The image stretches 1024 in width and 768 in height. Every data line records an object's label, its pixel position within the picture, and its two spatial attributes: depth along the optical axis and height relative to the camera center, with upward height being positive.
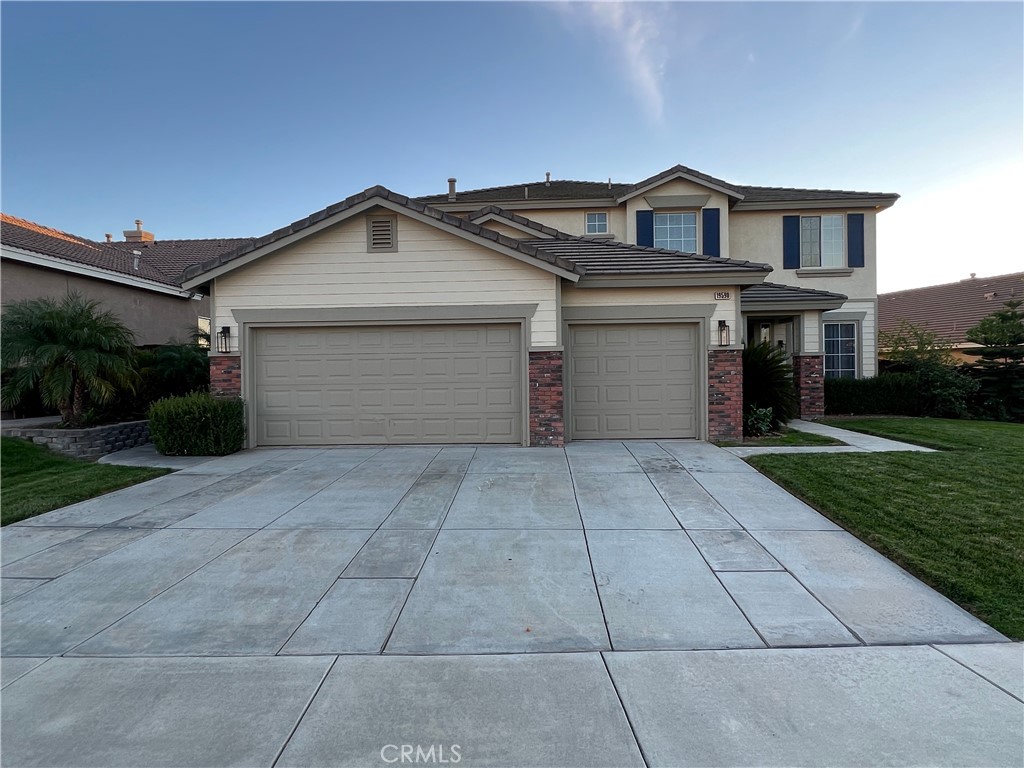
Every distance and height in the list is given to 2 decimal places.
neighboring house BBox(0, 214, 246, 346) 13.07 +2.68
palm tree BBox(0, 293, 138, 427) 9.56 +0.37
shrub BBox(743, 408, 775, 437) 11.22 -1.07
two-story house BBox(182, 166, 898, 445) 10.40 +0.74
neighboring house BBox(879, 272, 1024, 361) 24.20 +3.23
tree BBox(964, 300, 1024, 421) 16.14 +0.08
